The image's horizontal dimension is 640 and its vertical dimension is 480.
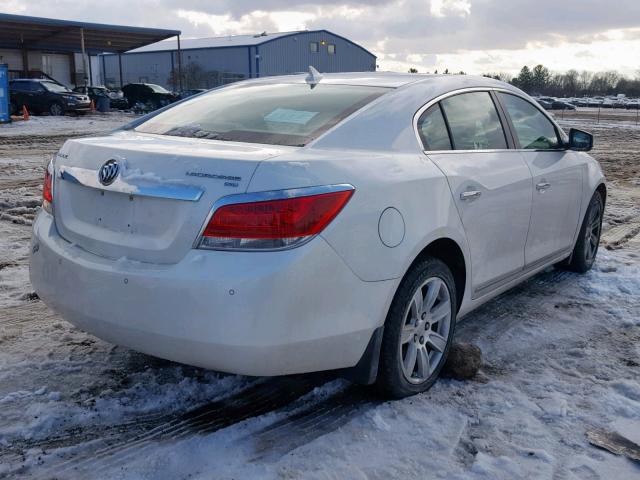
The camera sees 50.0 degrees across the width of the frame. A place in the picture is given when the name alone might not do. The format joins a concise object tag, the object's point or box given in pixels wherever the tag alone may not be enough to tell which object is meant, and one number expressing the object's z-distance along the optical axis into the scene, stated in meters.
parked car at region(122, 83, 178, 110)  34.09
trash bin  31.89
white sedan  2.71
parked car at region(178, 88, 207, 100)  36.75
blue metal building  56.53
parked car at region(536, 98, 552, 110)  49.83
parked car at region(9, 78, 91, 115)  26.84
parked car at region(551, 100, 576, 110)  50.44
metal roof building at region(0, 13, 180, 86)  37.62
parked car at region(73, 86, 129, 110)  32.31
